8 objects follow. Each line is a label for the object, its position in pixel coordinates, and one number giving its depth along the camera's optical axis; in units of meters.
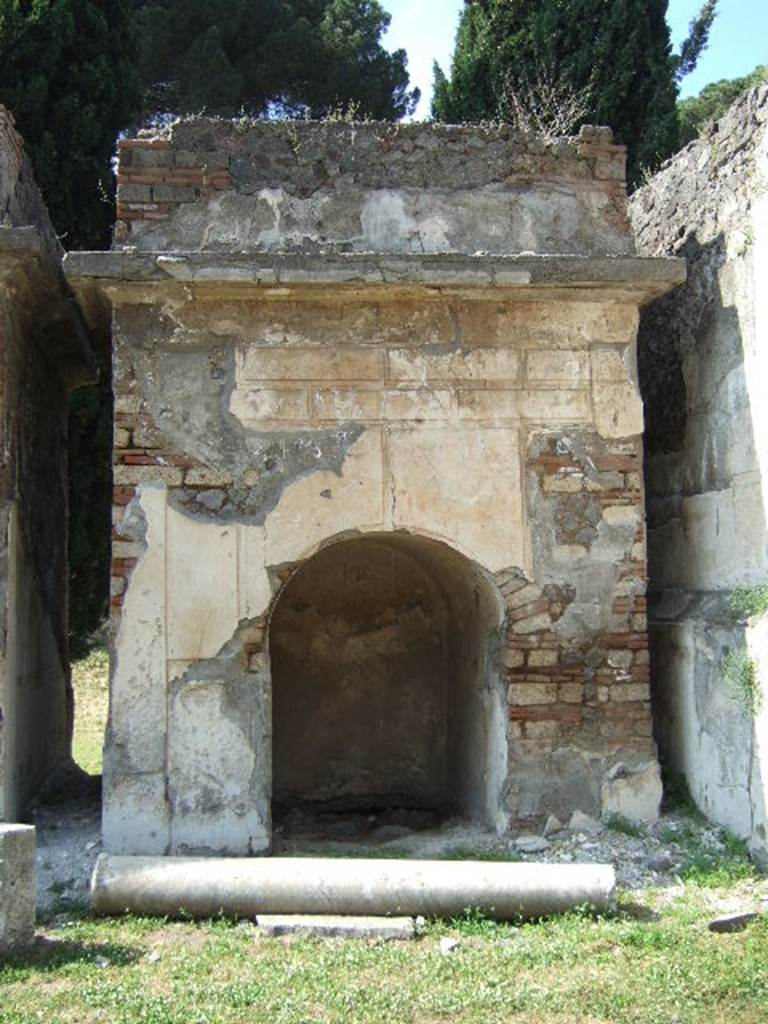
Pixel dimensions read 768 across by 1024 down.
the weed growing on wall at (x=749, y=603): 6.26
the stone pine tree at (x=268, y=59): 15.09
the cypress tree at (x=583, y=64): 12.76
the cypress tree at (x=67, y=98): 11.28
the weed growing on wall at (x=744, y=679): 6.22
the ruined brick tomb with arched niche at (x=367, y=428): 6.55
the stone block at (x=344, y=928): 5.23
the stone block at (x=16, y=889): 4.94
